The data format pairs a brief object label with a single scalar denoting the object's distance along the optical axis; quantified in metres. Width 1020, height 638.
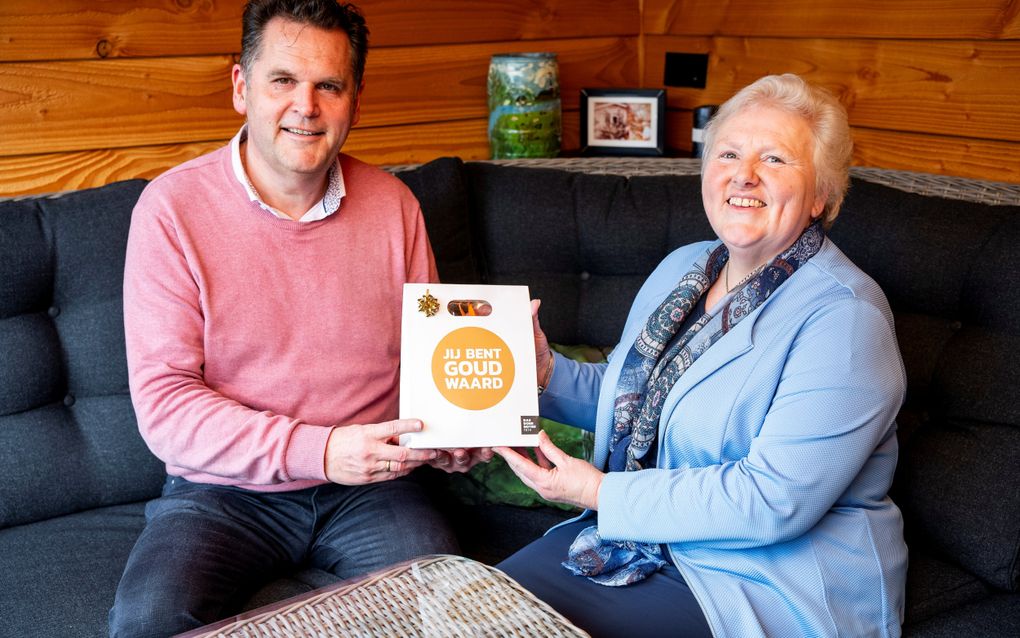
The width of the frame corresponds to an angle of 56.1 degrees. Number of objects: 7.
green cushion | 1.98
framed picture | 2.73
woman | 1.40
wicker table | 1.21
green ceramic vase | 2.52
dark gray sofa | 1.67
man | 1.65
